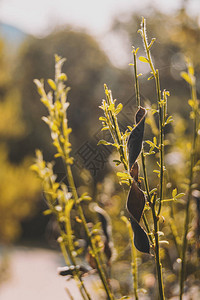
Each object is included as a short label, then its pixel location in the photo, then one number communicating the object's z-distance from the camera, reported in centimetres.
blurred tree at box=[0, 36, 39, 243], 598
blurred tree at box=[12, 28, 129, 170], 941
